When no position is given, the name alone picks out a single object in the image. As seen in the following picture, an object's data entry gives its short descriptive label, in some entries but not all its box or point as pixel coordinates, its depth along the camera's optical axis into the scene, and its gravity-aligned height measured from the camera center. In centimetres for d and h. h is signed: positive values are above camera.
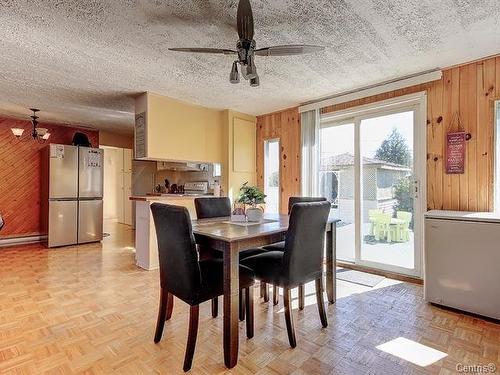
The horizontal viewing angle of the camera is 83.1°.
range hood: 444 +37
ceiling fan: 181 +95
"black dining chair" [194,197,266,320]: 242 -23
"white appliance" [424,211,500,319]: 227 -62
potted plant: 243 -10
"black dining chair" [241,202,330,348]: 192 -52
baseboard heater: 502 -96
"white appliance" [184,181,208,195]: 482 +1
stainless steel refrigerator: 489 -10
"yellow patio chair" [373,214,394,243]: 347 -49
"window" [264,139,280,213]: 477 +25
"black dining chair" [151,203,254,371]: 167 -54
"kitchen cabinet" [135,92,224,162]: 373 +84
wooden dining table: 171 -36
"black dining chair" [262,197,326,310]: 256 -92
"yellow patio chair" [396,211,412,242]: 331 -44
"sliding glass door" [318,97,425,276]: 327 +8
